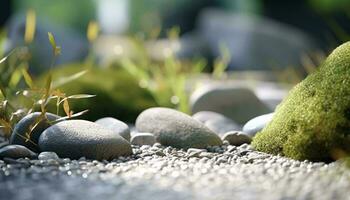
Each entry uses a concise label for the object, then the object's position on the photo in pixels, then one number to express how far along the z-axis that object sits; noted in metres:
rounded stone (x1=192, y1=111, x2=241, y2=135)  4.58
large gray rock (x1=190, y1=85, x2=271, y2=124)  5.23
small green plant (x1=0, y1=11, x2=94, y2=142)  3.41
